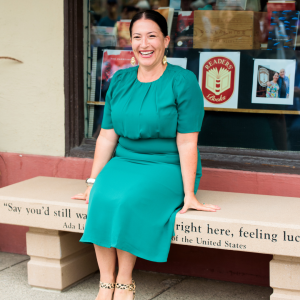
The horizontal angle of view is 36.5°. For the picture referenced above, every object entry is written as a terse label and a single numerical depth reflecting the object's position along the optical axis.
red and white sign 3.34
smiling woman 2.47
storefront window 3.22
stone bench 2.41
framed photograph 3.22
